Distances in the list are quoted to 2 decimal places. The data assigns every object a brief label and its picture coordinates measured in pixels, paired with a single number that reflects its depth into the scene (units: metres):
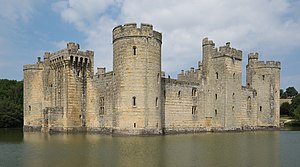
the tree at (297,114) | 57.09
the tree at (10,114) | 51.14
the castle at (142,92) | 28.67
